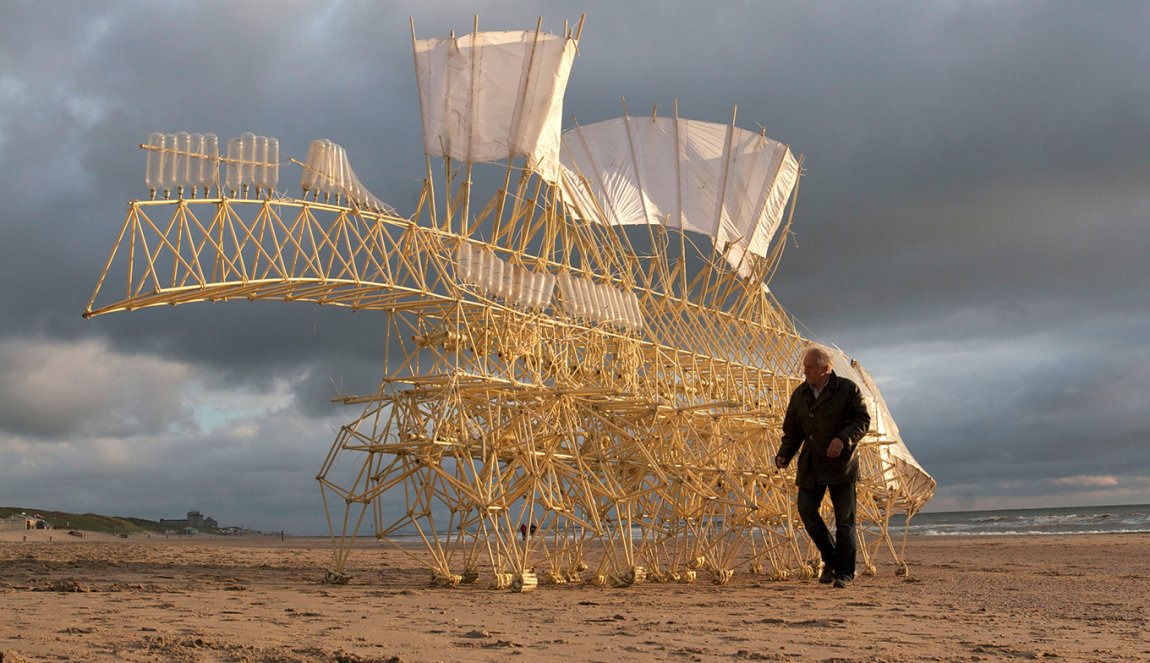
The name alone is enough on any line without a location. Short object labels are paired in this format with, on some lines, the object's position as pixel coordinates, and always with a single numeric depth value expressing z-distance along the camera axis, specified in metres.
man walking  9.95
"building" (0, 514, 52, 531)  57.53
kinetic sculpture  13.78
